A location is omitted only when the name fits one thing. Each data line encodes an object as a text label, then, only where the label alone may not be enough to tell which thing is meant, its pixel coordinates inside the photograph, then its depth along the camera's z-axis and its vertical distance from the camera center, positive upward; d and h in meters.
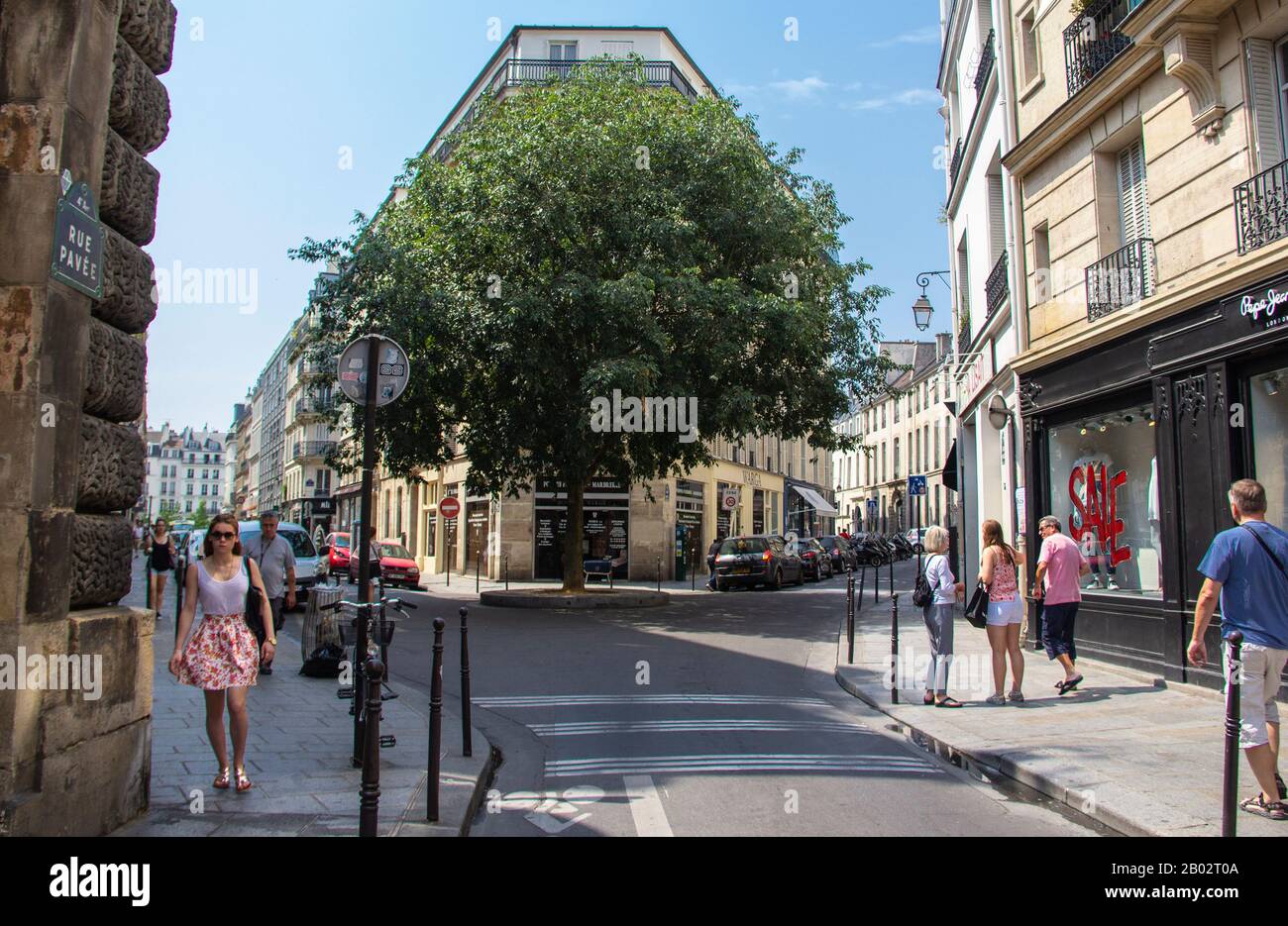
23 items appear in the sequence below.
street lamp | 22.47 +4.97
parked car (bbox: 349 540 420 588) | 28.00 -1.28
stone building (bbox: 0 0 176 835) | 4.46 +0.57
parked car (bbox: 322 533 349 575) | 28.77 -1.01
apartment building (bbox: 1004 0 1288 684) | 9.46 +2.71
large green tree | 18.42 +4.69
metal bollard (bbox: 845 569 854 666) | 13.15 -1.17
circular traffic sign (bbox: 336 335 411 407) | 7.36 +1.20
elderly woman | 9.52 -0.95
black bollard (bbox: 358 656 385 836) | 4.34 -1.18
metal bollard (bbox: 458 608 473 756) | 7.08 -1.40
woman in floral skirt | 5.84 -0.77
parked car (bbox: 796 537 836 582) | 34.56 -1.37
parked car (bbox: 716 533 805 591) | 28.33 -1.22
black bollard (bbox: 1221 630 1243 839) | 4.73 -1.20
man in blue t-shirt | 5.48 -0.55
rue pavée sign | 4.67 +1.43
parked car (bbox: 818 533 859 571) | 40.34 -1.23
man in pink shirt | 10.10 -0.77
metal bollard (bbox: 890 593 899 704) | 9.73 -1.40
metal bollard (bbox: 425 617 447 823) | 5.30 -1.21
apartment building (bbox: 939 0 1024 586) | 14.75 +4.91
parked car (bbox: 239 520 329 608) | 19.27 -0.71
